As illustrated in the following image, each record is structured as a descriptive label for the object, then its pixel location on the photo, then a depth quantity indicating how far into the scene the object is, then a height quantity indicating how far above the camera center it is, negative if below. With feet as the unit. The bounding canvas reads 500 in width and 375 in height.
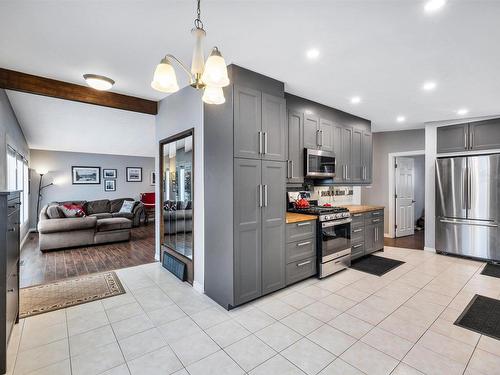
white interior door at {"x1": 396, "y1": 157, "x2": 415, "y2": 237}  20.29 -0.81
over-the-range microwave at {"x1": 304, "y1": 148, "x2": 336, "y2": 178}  12.24 +1.21
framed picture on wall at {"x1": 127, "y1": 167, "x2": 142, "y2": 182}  30.09 +1.66
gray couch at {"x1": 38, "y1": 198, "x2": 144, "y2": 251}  16.49 -2.99
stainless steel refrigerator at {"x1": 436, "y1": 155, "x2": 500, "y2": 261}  13.91 -1.14
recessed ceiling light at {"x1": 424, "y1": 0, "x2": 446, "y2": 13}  5.74 +4.24
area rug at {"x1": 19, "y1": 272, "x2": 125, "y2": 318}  9.04 -4.26
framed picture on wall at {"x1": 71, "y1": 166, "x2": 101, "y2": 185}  27.07 +1.41
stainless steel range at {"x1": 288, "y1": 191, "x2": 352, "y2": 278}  11.39 -2.37
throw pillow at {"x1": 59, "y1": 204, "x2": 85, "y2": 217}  18.61 -1.74
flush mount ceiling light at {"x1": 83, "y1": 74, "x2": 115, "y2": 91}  9.62 +4.16
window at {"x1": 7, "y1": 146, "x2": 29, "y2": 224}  14.44 +0.94
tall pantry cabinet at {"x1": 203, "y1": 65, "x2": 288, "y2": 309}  8.69 -0.09
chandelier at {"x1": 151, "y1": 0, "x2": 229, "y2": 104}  4.55 +2.18
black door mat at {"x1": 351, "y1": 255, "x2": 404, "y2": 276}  12.75 -4.22
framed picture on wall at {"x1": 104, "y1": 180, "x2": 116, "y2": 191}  28.58 +0.32
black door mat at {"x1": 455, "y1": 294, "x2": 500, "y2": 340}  7.76 -4.40
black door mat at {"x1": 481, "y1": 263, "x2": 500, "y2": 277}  12.35 -4.33
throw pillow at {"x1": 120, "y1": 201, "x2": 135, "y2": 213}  25.50 -1.97
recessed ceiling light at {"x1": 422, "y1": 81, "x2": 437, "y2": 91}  10.36 +4.29
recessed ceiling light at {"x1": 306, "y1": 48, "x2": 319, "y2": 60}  7.82 +4.29
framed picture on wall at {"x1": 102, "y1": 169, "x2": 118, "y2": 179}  28.50 +1.70
